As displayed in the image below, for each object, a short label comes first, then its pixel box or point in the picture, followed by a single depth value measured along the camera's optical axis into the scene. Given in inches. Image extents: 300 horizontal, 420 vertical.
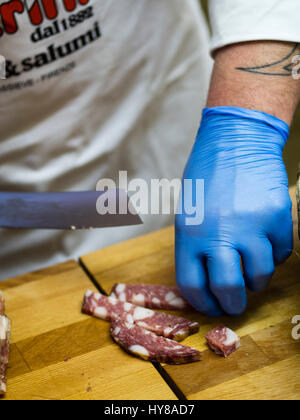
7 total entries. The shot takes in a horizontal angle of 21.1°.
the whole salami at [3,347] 22.2
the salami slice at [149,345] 22.4
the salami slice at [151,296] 24.4
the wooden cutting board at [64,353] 22.0
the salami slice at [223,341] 22.3
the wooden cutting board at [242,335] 21.5
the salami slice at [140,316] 23.3
